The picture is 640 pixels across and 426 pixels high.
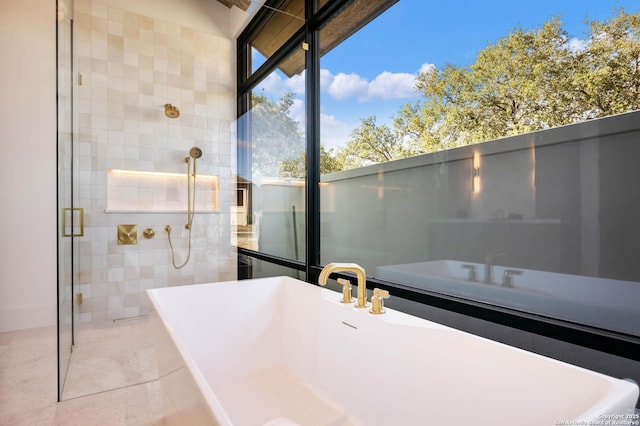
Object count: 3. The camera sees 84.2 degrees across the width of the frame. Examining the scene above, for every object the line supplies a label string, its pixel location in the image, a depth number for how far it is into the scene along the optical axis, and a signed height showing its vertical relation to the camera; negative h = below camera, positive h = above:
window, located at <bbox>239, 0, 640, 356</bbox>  1.27 +0.27
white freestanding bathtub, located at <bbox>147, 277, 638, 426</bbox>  1.02 -0.61
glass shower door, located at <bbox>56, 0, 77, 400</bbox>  2.15 +0.12
